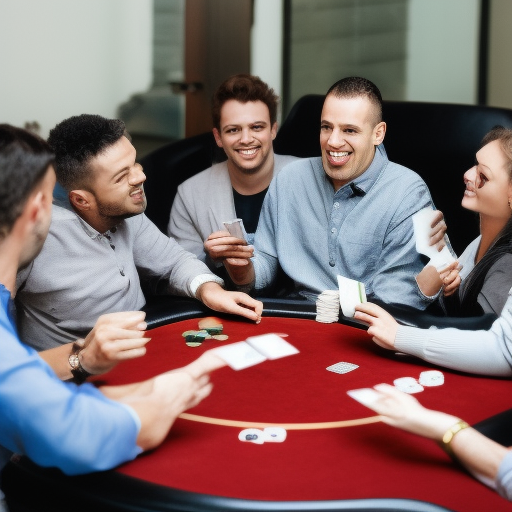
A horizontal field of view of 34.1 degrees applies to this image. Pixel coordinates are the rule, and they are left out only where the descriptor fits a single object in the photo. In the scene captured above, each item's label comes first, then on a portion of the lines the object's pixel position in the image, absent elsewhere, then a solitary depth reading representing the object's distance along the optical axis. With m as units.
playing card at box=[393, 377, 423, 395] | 1.97
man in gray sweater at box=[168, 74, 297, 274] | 3.55
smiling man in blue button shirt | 2.85
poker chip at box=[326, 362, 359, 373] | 2.10
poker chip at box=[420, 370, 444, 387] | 2.02
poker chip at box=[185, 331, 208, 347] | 2.34
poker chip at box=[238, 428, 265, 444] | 1.71
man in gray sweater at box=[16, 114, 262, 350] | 2.55
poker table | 1.51
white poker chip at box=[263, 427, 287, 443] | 1.71
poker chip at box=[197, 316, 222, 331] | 2.45
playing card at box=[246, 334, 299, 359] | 1.92
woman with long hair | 2.57
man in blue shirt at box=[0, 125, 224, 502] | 1.48
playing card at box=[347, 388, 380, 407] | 1.67
